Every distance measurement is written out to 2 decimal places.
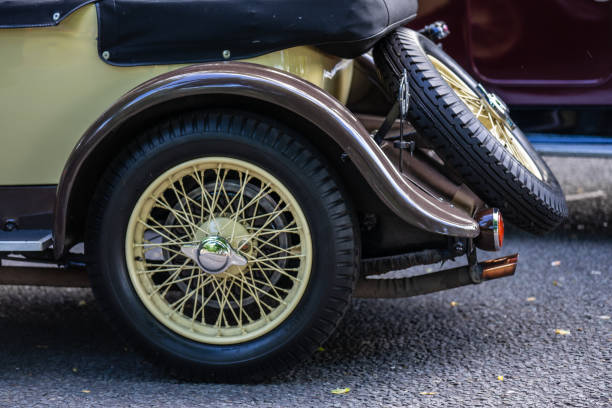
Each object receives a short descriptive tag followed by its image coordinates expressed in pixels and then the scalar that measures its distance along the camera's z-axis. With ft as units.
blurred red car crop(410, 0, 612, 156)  29.02
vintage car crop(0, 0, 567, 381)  17.49
